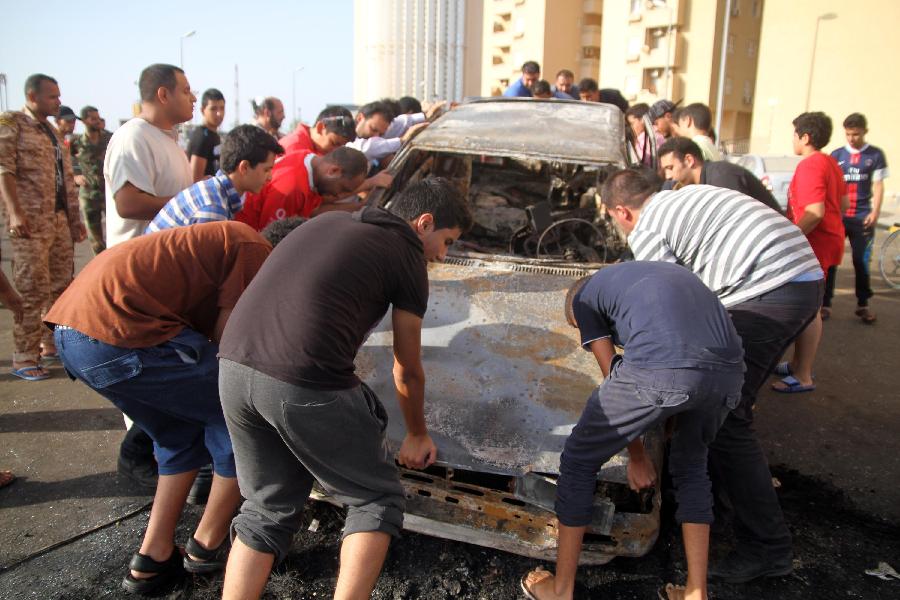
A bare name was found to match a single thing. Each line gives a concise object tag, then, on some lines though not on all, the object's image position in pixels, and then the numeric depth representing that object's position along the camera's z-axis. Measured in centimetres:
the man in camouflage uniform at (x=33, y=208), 392
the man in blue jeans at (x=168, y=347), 206
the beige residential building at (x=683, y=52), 3050
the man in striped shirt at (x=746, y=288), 236
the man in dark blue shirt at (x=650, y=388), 193
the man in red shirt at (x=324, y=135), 446
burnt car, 212
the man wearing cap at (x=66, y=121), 748
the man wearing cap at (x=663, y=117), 565
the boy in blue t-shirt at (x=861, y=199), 551
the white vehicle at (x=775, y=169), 1069
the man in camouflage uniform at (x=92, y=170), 645
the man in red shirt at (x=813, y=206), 401
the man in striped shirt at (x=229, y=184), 259
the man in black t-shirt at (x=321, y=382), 167
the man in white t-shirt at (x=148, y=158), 307
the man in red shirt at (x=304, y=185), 350
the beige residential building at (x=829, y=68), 2091
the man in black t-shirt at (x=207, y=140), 455
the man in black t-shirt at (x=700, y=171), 310
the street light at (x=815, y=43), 2311
